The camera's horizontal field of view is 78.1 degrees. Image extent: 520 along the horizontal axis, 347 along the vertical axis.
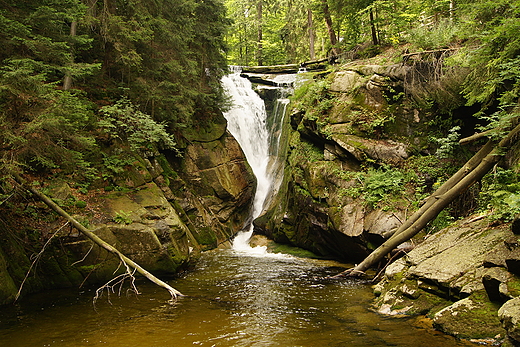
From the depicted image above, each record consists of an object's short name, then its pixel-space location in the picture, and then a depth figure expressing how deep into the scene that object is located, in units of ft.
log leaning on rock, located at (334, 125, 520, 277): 22.59
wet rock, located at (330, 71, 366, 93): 43.08
